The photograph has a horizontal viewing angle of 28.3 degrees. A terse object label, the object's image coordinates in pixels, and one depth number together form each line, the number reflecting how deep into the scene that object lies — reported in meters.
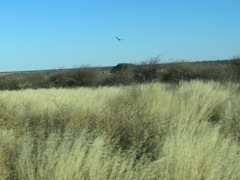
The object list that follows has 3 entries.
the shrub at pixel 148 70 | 45.78
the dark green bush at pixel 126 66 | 50.71
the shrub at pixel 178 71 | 43.12
